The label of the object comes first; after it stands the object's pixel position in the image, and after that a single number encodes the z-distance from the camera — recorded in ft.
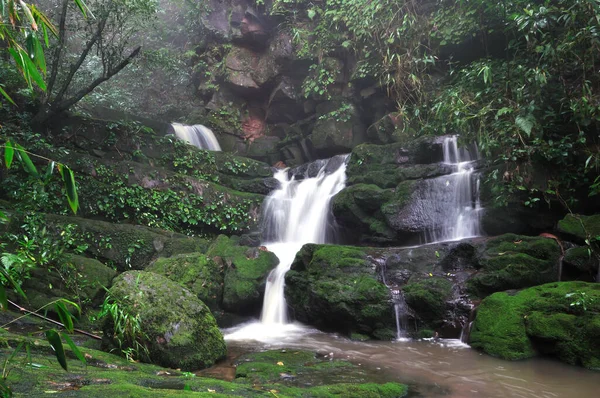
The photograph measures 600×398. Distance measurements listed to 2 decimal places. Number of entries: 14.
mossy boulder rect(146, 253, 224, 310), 26.53
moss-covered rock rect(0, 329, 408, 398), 8.15
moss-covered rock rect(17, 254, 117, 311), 22.68
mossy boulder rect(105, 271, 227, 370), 16.66
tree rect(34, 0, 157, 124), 31.58
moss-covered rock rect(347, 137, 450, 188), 33.09
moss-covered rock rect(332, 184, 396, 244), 30.71
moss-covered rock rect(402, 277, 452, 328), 22.00
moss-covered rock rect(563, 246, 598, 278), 21.66
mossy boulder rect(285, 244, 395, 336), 22.68
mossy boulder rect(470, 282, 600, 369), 17.02
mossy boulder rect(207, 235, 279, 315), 27.06
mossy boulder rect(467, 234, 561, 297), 22.03
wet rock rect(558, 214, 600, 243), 22.38
